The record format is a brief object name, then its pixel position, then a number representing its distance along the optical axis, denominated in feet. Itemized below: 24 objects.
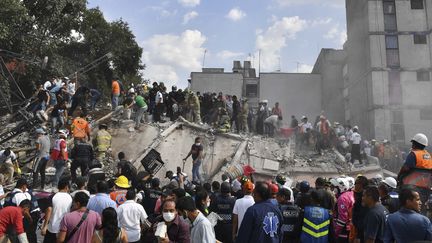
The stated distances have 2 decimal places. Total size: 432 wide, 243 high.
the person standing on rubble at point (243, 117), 53.57
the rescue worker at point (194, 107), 52.03
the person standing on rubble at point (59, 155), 31.99
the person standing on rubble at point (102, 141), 37.04
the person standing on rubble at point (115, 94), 47.89
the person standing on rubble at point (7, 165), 33.94
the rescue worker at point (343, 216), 17.78
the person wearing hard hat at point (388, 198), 17.26
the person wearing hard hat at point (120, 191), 18.89
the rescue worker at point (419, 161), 18.03
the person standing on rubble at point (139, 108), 45.85
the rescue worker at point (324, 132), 53.06
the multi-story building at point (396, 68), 79.92
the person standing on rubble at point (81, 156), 31.04
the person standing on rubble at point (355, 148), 50.45
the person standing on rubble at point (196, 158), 38.91
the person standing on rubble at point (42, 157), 32.71
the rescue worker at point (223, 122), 49.86
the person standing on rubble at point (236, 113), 53.47
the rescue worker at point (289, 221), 16.93
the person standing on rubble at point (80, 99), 44.57
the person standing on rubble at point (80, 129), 35.32
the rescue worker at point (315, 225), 15.52
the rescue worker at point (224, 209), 19.39
